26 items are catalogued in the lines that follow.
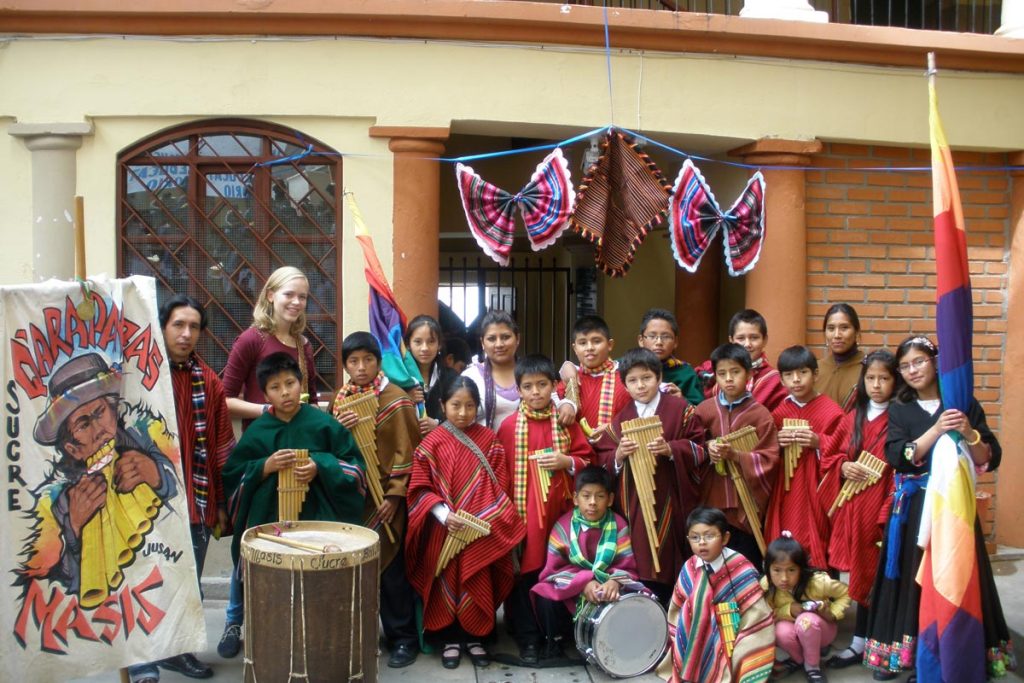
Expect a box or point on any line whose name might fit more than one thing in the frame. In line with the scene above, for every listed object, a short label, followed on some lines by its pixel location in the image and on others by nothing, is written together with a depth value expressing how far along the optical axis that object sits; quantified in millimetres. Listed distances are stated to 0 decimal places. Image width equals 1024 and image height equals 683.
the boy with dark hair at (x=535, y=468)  5148
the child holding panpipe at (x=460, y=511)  5098
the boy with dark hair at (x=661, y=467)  5148
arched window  6305
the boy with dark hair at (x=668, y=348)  5672
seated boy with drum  4980
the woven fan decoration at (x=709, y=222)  6082
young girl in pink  4953
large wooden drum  4180
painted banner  4070
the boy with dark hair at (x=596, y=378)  5402
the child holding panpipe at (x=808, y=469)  5320
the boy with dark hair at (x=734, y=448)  5203
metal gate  10102
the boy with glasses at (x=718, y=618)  4816
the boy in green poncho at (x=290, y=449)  4836
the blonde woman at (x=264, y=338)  5223
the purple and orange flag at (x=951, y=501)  4527
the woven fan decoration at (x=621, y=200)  6070
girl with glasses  4863
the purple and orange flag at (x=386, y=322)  5457
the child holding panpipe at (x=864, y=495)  5152
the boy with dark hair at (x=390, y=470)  5184
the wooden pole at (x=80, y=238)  4129
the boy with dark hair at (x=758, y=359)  5559
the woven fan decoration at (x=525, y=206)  5938
